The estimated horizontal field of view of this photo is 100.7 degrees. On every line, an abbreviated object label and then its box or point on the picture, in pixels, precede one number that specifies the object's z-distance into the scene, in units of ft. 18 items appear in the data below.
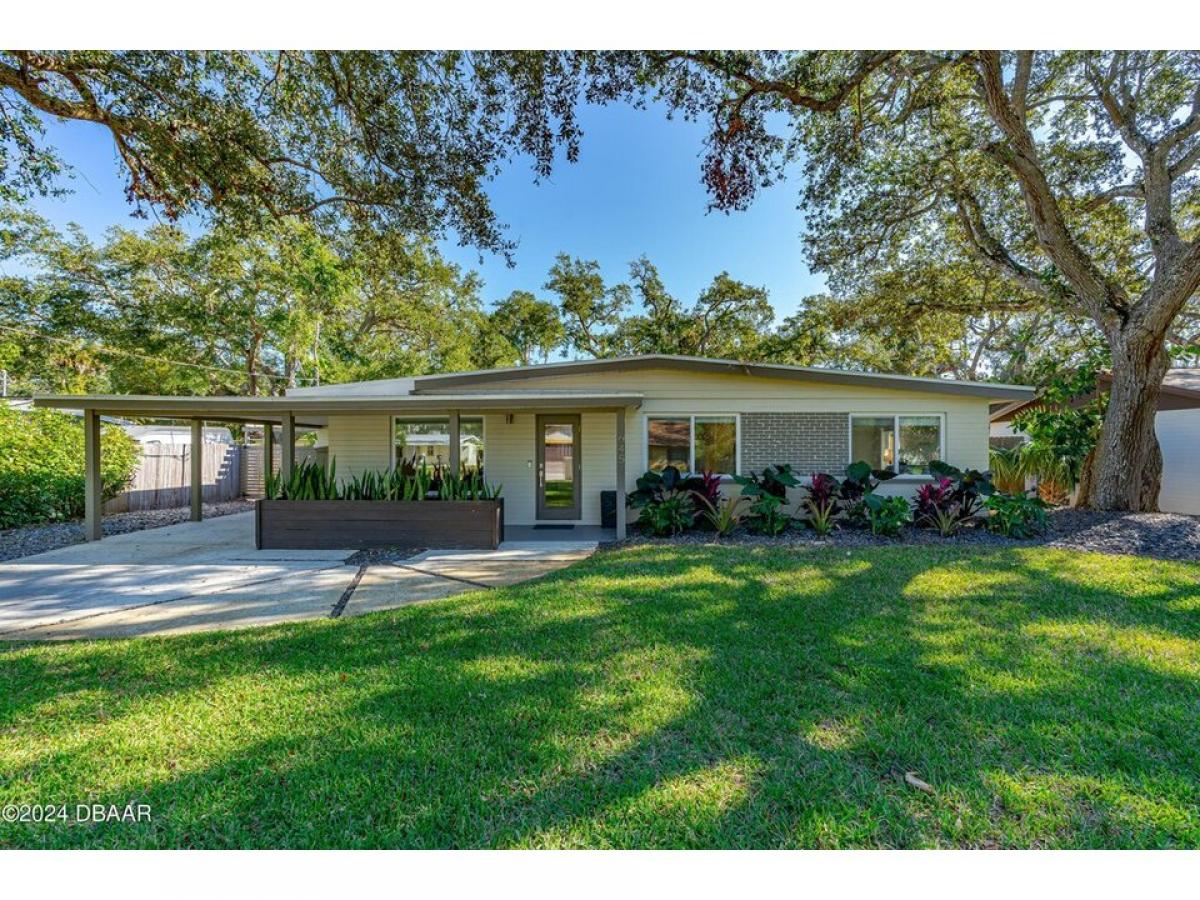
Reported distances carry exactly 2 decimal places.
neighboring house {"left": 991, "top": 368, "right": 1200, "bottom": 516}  31.53
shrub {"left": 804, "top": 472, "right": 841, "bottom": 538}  26.66
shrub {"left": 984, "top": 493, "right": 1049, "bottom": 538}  24.40
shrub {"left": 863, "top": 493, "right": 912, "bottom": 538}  24.56
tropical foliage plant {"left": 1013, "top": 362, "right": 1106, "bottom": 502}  31.12
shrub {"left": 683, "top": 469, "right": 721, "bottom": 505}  27.61
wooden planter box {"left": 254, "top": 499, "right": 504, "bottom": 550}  24.34
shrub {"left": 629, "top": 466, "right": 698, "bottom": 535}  26.53
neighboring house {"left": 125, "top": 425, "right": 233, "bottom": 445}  53.26
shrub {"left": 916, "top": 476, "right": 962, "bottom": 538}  25.80
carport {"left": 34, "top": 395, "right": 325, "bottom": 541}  24.68
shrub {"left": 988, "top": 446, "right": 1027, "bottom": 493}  36.78
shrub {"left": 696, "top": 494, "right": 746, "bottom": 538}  26.30
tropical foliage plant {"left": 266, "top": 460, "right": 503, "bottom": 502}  24.91
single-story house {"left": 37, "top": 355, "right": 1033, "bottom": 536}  29.89
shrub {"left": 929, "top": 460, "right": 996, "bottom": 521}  26.23
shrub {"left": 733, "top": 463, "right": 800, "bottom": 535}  26.14
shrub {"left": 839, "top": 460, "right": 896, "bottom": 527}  26.86
